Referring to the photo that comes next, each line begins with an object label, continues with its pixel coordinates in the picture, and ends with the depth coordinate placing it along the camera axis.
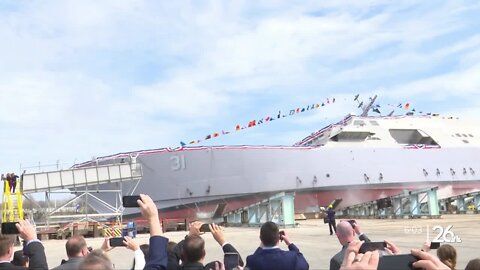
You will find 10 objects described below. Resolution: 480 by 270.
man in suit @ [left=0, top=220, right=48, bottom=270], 3.71
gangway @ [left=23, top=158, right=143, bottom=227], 29.95
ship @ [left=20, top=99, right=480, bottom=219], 36.75
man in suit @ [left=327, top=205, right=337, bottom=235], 19.23
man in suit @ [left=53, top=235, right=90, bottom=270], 3.78
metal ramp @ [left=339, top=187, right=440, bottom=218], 30.62
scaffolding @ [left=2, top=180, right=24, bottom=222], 27.32
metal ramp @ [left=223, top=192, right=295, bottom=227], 27.53
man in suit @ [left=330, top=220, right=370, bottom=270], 4.09
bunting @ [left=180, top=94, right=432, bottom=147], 41.00
